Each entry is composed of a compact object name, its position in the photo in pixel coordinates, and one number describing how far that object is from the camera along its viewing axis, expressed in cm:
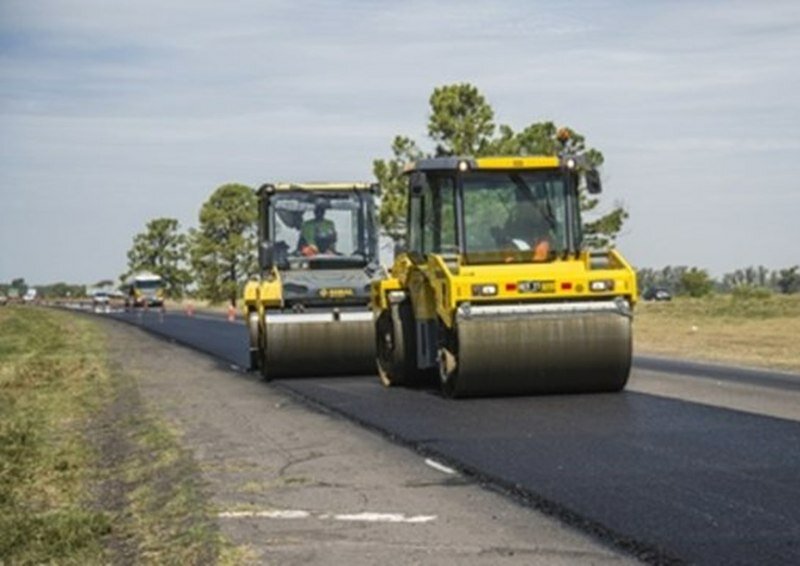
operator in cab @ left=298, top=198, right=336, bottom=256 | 2181
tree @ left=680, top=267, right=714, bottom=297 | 9228
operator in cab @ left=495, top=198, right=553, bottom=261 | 1662
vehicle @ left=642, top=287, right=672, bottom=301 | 8925
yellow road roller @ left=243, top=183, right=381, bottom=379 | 2047
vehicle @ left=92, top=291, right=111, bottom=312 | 10556
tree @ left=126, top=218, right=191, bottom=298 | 13225
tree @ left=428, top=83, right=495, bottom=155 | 4975
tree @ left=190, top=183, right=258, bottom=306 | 8975
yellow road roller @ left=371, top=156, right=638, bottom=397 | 1534
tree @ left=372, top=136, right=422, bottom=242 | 4775
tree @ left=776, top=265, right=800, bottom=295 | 10898
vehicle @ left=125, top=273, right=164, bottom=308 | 9462
